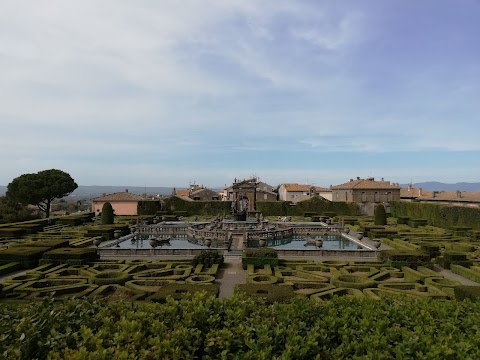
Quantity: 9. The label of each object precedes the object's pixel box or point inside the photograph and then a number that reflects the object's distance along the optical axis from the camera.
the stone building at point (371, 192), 72.25
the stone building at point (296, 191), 88.39
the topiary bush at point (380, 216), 43.62
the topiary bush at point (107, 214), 43.78
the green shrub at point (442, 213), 42.68
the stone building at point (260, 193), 71.19
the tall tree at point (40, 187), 60.17
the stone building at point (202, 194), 90.31
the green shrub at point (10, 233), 35.47
